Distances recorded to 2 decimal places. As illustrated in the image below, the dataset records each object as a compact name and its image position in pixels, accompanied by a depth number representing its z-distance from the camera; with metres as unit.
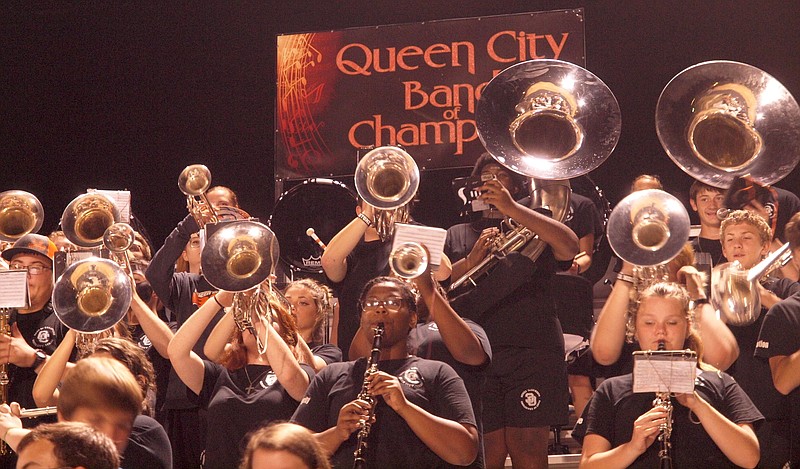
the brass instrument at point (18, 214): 10.44
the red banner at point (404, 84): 13.41
